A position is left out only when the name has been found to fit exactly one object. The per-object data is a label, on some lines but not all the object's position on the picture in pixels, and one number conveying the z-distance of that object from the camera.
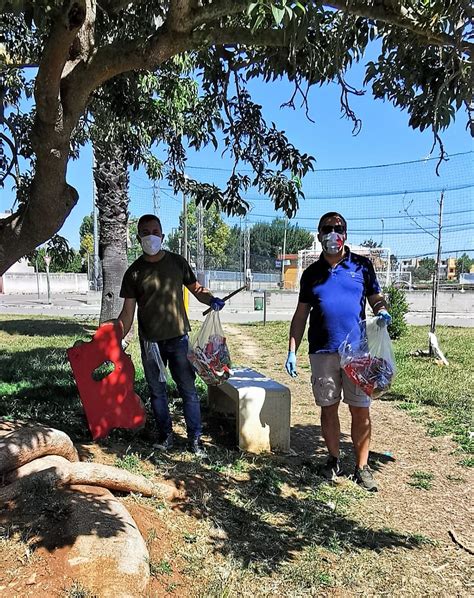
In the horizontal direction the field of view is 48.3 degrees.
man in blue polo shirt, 3.80
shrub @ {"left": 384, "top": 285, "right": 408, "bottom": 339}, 12.70
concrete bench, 4.36
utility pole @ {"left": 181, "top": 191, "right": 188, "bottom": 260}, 19.70
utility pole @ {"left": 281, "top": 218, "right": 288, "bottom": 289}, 46.74
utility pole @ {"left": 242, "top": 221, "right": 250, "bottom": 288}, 43.62
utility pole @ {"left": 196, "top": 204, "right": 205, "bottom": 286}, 37.24
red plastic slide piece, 4.14
